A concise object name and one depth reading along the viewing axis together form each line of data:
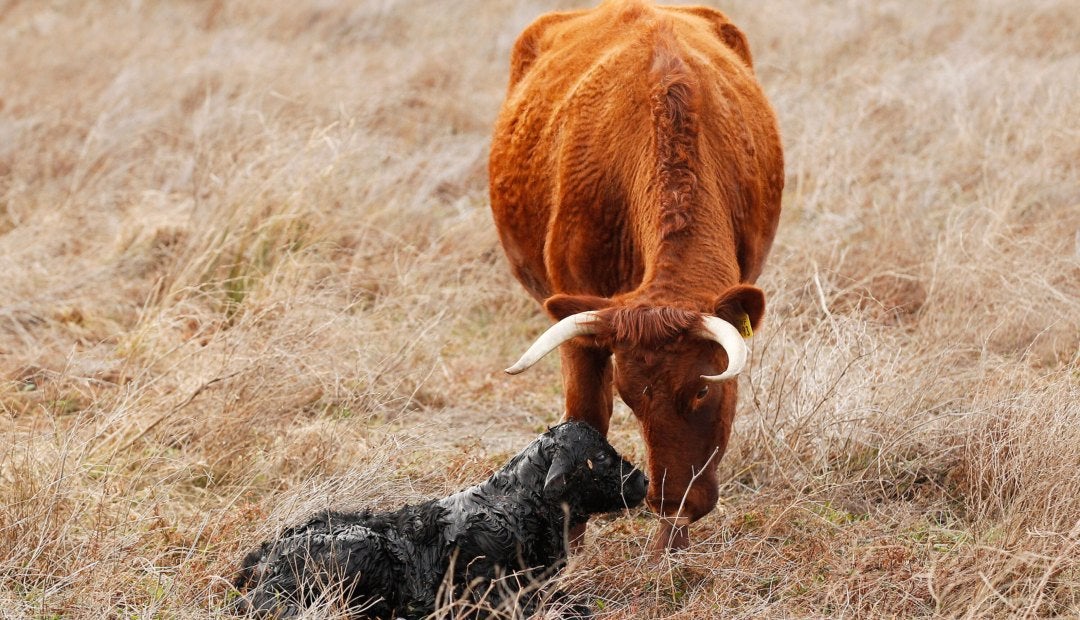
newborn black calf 7.94
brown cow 7.98
